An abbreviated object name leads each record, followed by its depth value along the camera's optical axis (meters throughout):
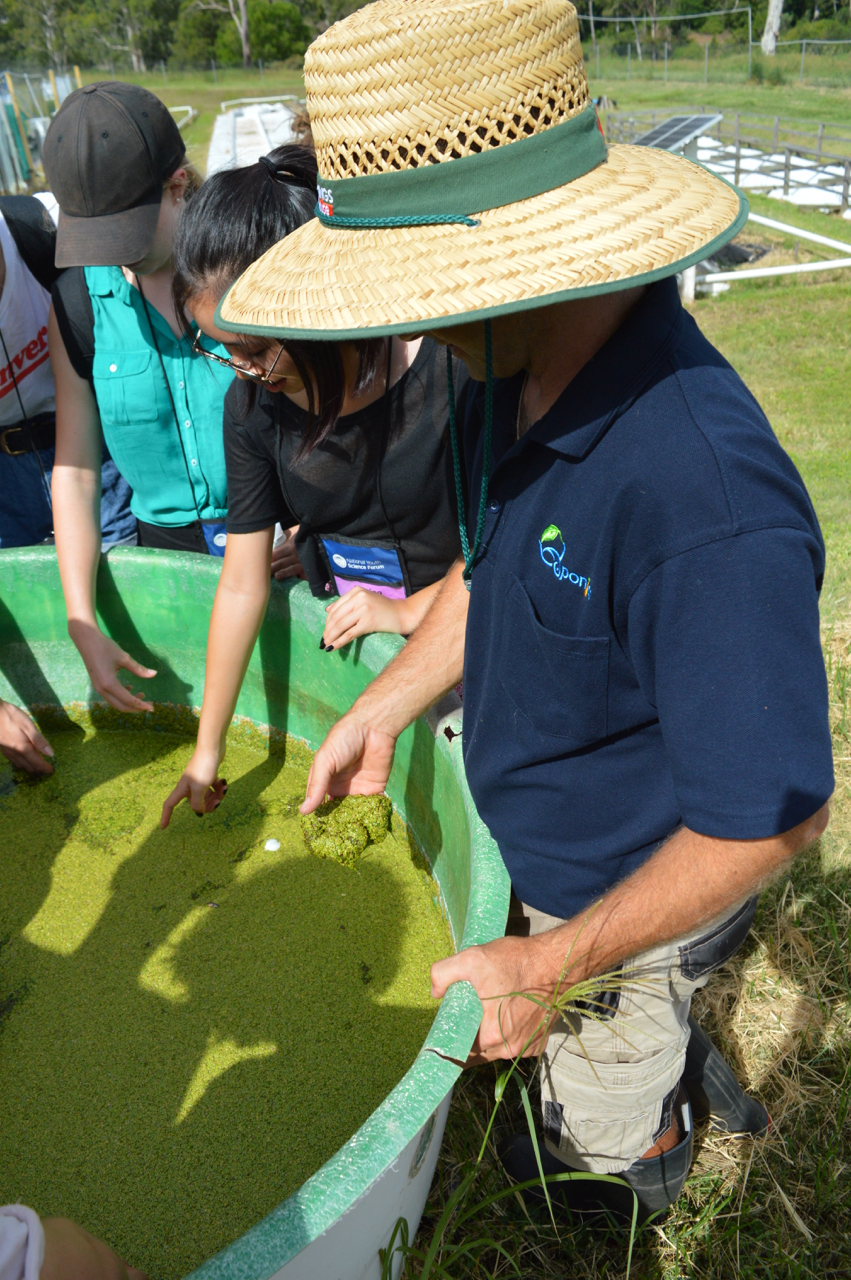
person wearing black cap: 1.88
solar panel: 7.79
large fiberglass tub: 1.04
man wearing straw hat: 0.84
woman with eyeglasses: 1.53
